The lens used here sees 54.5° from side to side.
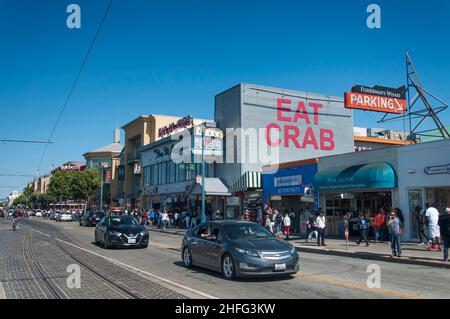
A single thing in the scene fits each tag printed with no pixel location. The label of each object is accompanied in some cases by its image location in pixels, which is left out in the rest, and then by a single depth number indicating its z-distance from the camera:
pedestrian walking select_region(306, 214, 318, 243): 21.98
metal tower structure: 27.58
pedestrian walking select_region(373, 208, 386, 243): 20.73
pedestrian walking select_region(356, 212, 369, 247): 19.64
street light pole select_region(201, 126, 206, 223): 31.68
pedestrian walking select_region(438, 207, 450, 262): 13.67
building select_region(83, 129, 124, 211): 68.38
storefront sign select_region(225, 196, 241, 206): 35.94
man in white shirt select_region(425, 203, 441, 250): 17.14
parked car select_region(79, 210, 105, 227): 42.07
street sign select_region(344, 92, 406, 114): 28.56
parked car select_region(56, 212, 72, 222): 61.41
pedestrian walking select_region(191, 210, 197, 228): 35.34
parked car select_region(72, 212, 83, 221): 66.50
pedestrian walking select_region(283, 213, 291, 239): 23.78
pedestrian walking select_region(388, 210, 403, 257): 15.23
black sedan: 18.38
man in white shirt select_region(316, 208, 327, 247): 20.11
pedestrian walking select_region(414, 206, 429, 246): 19.44
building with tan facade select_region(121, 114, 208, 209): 55.41
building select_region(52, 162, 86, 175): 98.40
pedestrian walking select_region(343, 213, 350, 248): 19.11
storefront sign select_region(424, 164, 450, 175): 19.26
